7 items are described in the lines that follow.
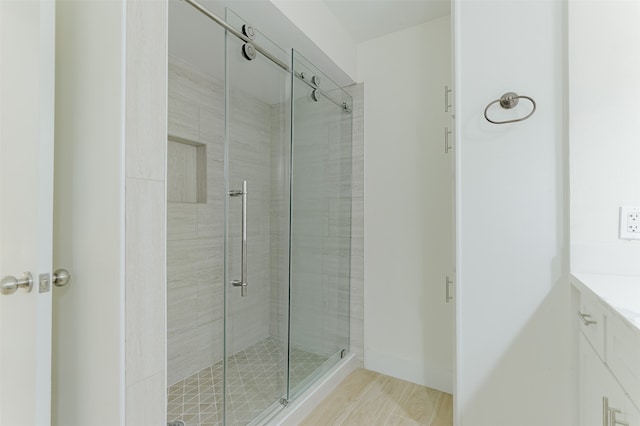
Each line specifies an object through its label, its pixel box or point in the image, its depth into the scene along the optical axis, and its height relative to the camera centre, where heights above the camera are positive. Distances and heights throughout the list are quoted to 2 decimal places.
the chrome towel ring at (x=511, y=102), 1.47 +0.53
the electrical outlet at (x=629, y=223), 1.30 -0.03
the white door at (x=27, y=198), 0.89 +0.04
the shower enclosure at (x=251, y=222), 1.60 -0.05
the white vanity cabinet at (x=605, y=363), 0.79 -0.45
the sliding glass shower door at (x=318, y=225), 1.97 -0.08
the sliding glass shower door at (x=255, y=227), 1.55 -0.07
